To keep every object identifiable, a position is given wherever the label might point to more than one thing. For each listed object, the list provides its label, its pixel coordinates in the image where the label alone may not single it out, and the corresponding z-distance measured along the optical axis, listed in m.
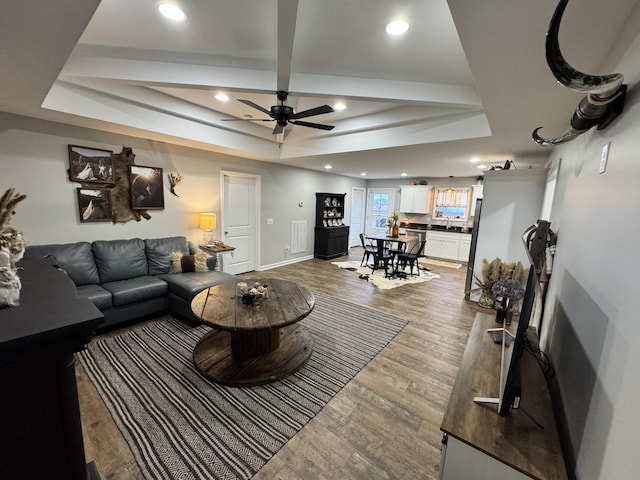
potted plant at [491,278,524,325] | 2.00
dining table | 5.57
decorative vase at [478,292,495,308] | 4.03
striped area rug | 1.61
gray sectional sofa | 2.99
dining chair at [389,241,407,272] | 5.67
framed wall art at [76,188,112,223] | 3.40
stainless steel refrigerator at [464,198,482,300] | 4.28
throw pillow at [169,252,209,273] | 3.71
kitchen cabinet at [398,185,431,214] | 7.80
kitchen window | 7.41
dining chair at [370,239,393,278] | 5.59
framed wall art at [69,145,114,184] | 3.29
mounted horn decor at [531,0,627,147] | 0.86
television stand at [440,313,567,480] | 1.02
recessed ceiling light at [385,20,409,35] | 1.69
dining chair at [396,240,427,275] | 5.55
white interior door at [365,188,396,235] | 8.96
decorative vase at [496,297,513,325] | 2.42
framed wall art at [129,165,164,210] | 3.81
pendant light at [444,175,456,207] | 7.52
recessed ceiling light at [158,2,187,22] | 1.65
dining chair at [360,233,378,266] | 6.14
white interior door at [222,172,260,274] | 5.12
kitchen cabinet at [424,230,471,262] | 6.96
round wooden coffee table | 2.15
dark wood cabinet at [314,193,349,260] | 7.00
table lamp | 4.43
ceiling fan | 2.34
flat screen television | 1.10
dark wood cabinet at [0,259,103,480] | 0.62
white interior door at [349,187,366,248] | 8.95
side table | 4.43
